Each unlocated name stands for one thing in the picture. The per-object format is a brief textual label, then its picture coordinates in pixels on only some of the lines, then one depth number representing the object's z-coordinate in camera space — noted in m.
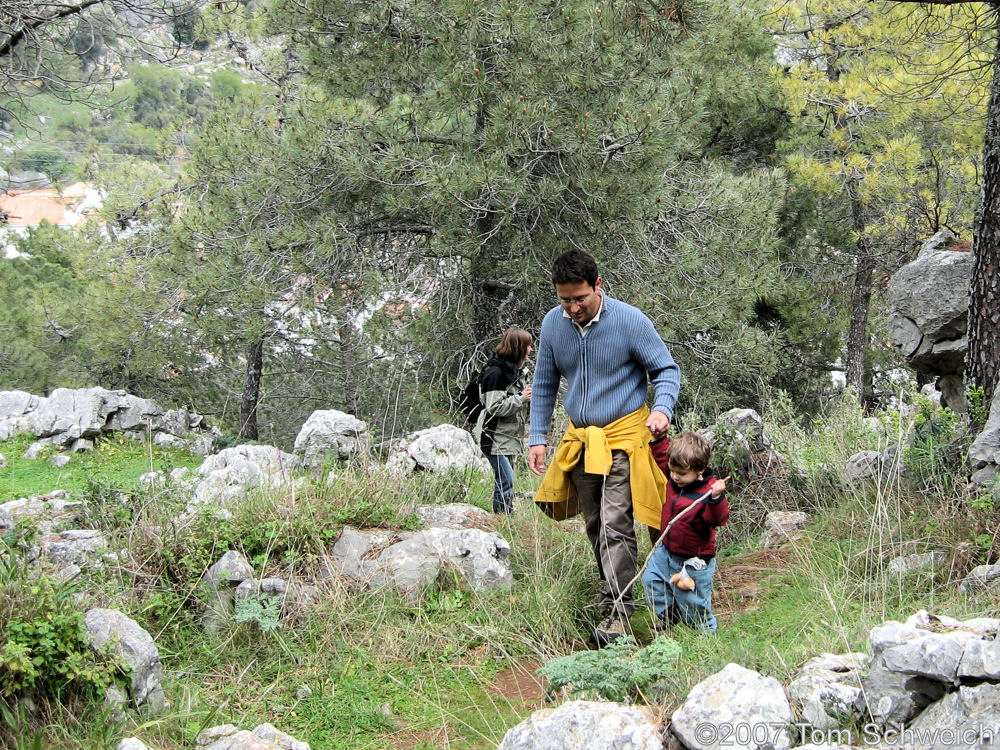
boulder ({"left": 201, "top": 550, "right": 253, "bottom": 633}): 4.14
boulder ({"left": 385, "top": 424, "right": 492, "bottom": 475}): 6.55
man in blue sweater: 3.98
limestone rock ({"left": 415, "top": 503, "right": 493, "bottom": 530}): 5.41
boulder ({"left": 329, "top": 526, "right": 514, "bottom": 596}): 4.57
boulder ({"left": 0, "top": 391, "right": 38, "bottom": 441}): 12.30
